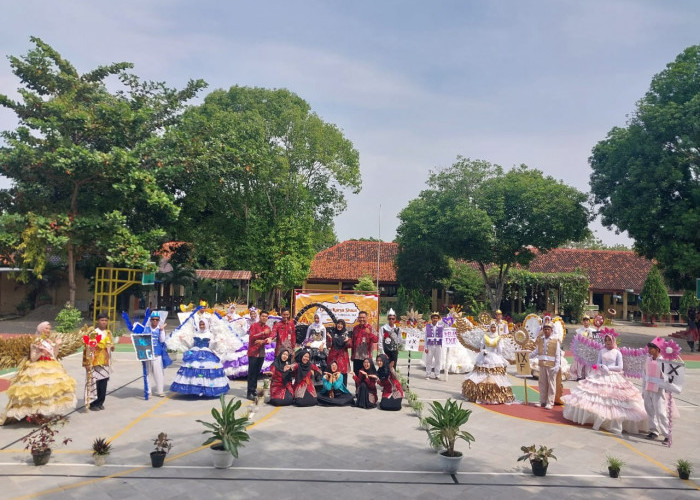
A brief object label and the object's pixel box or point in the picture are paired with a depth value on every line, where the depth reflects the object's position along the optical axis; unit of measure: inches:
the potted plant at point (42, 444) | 325.1
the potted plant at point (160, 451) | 327.0
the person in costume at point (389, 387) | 493.0
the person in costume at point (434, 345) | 663.1
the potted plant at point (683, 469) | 328.2
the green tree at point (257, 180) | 1165.1
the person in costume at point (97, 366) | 457.7
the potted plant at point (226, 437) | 325.1
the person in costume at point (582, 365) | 625.3
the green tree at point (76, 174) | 993.5
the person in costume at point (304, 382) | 497.7
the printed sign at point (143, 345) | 510.3
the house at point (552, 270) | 1803.6
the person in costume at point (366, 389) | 496.1
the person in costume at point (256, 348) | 522.3
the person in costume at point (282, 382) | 499.2
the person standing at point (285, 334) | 530.4
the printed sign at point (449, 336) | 660.1
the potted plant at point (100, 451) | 325.4
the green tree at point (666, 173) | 1034.7
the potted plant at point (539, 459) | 327.6
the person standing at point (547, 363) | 502.6
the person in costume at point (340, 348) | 539.5
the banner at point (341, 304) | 829.8
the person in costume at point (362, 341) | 552.7
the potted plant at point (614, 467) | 329.7
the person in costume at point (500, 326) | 618.8
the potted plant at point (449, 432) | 331.0
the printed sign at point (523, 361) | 565.9
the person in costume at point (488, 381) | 523.2
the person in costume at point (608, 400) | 436.8
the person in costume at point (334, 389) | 506.3
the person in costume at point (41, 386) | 404.2
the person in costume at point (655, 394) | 417.7
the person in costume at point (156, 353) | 519.2
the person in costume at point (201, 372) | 515.3
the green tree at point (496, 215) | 1312.7
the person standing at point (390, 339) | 579.2
